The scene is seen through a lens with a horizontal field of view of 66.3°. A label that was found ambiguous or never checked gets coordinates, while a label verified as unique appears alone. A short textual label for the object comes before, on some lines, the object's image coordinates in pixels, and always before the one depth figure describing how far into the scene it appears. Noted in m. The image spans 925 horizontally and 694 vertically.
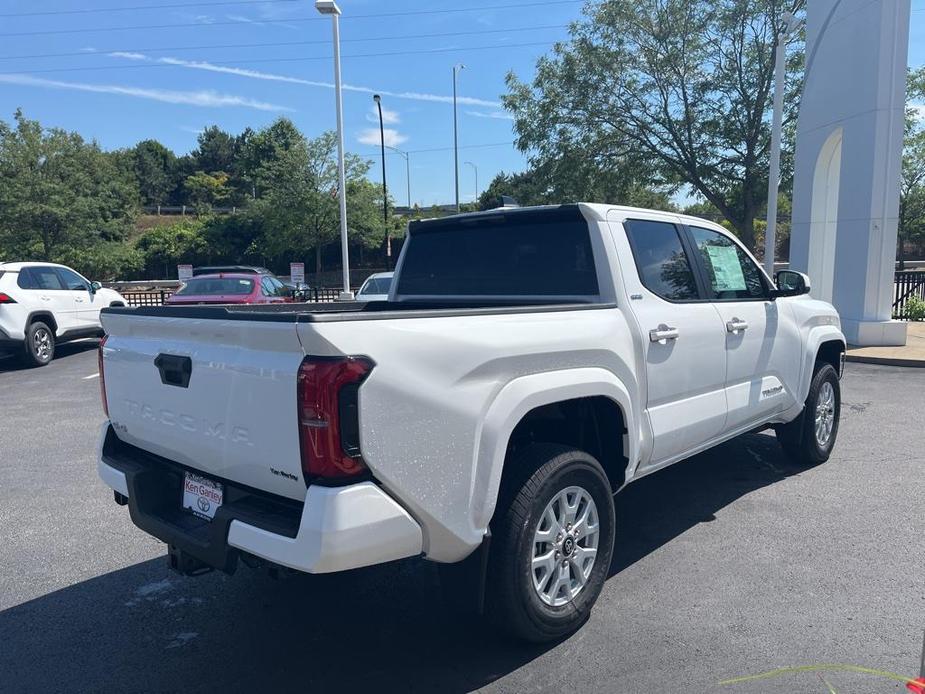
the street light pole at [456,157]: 39.38
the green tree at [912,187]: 26.73
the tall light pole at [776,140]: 13.36
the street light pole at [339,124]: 18.50
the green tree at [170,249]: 47.44
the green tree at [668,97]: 20.56
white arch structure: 11.86
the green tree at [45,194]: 27.69
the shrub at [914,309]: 16.62
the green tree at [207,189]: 79.69
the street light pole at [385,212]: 36.63
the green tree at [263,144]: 67.94
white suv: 11.73
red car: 13.74
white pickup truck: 2.43
